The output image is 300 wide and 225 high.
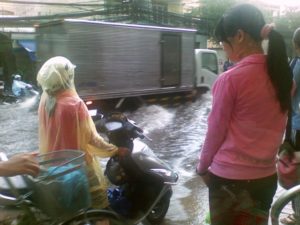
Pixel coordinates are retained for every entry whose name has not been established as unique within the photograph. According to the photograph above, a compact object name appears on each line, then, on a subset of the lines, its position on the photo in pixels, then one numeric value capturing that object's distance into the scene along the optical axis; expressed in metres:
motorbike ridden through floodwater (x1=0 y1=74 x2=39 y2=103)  16.08
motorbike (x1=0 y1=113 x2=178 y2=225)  3.22
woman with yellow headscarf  2.73
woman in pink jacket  1.98
